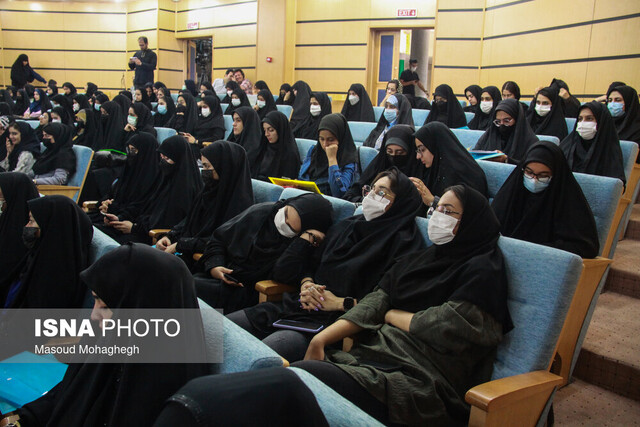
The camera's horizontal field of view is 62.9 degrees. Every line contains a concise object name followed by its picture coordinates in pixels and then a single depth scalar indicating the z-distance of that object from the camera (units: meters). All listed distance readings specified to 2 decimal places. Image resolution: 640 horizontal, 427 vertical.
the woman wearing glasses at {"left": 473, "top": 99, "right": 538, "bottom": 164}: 3.79
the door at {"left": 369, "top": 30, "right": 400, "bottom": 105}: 9.08
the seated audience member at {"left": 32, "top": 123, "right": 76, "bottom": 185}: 4.71
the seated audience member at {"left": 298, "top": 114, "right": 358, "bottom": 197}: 3.65
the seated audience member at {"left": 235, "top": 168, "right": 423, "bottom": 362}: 2.16
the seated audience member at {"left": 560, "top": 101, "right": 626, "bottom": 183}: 3.38
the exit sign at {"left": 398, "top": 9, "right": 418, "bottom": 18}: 8.49
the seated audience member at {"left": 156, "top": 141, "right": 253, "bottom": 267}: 3.12
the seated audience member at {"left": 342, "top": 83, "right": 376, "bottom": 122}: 6.32
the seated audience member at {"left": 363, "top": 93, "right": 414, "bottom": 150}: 4.80
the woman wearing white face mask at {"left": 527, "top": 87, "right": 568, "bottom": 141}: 4.57
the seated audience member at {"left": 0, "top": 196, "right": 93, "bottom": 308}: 2.16
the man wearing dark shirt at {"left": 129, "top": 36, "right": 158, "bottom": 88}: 9.98
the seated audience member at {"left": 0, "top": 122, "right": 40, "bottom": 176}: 5.12
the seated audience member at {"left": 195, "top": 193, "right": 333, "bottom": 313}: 2.52
